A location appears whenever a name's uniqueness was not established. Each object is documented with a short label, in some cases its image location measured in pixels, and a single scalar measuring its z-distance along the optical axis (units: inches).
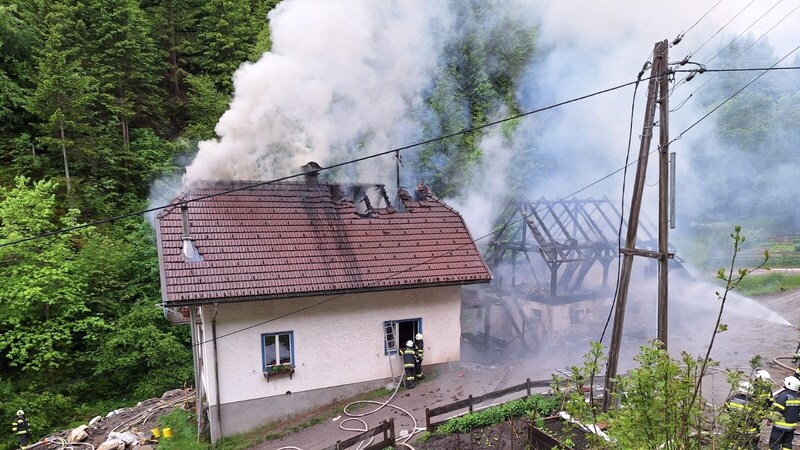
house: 396.8
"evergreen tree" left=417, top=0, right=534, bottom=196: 901.2
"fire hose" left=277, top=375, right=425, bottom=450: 345.4
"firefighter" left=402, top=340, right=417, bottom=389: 450.3
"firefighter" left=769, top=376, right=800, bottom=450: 259.9
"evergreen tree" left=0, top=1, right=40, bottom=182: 758.5
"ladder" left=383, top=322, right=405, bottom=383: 462.9
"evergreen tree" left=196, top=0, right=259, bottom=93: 922.7
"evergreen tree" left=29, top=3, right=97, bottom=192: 714.8
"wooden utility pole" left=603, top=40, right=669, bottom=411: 291.4
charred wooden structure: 558.6
